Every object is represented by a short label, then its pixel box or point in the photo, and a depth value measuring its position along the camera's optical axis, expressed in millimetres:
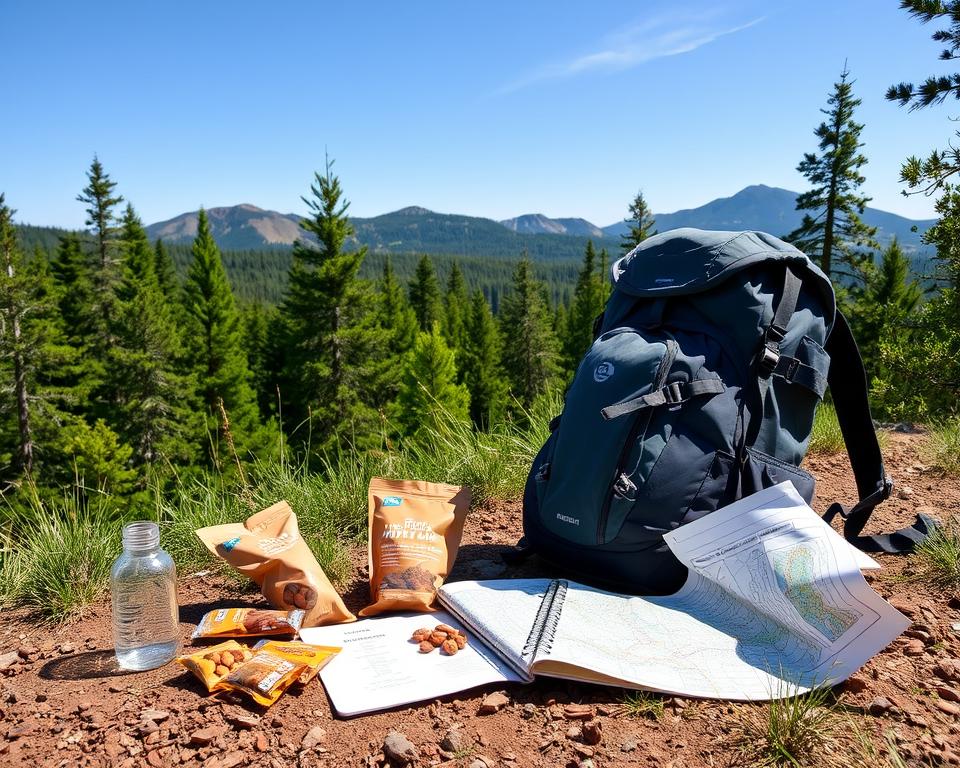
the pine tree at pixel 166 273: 34688
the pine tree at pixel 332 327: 21969
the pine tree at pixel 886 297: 4824
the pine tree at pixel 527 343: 36125
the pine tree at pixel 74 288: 25344
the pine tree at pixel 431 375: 23406
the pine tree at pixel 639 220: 30109
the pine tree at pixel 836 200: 17453
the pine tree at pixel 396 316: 37188
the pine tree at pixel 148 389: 20859
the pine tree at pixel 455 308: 42406
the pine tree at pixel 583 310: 37156
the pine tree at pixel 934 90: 3684
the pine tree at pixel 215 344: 25547
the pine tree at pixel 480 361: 36812
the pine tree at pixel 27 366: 18812
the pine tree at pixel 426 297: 44188
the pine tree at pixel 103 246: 24500
